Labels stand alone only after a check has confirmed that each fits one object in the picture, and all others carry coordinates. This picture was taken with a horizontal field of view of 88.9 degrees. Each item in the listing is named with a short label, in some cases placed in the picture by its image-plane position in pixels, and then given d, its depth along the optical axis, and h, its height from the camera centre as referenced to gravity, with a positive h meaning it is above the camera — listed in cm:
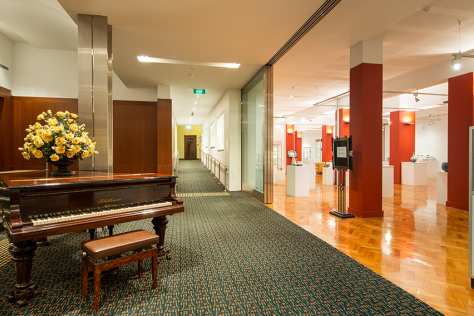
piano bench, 189 -79
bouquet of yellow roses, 247 +15
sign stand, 491 -15
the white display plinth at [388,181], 745 -84
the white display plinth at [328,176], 1015 -93
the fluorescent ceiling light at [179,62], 570 +224
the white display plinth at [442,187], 618 -87
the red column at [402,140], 1046 +60
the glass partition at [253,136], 664 +56
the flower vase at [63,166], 265 -13
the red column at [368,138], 483 +32
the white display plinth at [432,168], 1286 -79
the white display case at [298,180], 724 -81
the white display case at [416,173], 986 -79
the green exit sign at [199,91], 838 +221
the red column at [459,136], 567 +43
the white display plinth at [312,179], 918 -99
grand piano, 185 -46
